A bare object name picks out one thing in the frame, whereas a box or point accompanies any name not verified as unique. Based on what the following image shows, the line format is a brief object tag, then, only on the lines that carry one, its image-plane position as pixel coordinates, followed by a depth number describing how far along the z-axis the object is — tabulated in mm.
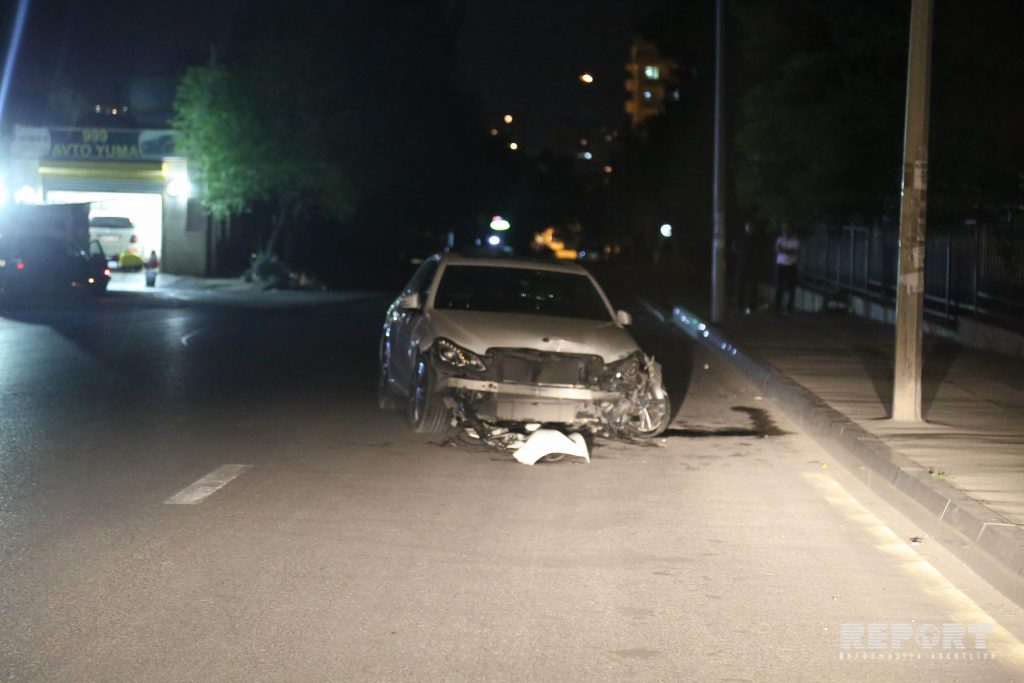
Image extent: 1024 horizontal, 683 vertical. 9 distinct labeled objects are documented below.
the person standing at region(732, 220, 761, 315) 29031
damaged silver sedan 11297
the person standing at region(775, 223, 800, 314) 26312
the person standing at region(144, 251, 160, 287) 38469
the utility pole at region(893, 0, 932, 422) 11688
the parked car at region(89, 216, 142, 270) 45094
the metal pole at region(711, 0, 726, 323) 26266
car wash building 44094
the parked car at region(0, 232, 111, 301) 31812
